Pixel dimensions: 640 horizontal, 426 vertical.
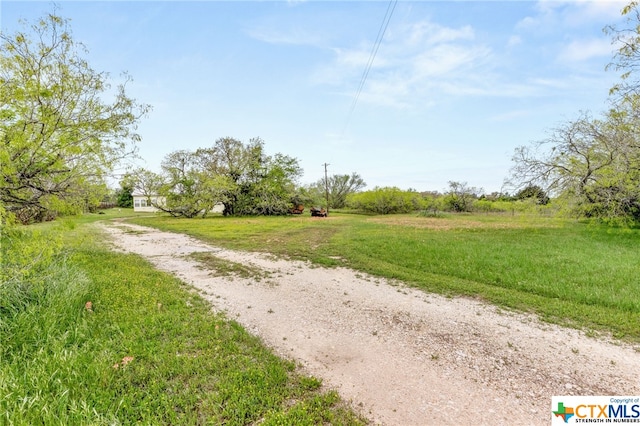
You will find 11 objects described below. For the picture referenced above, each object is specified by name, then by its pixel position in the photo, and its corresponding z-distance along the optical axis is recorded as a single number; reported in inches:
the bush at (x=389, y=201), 1331.2
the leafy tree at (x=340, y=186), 1620.3
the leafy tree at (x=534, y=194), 522.6
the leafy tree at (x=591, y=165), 405.4
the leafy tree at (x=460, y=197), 1354.9
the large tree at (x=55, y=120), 189.8
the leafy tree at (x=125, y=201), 1846.2
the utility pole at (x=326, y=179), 1466.5
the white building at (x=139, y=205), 1753.2
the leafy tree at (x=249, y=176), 1122.0
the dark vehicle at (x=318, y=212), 1095.5
